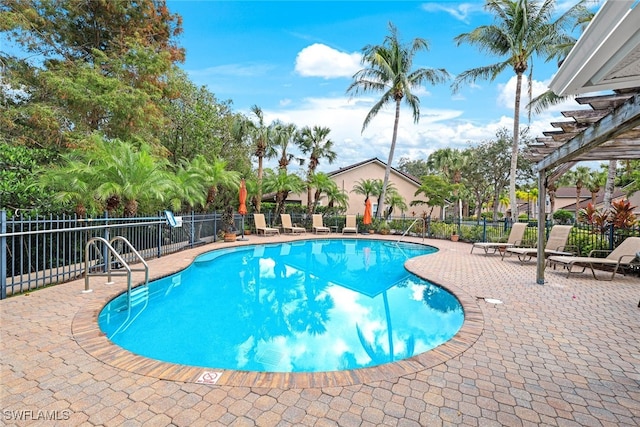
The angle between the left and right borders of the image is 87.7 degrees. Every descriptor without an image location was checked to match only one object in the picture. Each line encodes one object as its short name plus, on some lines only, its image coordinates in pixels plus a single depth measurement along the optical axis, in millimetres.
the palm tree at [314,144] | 23469
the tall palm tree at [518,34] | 16703
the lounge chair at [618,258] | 8176
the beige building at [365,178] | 29703
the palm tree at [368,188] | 25250
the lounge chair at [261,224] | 19047
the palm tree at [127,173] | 9555
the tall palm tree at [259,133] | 19766
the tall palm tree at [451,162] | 36512
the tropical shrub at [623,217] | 10672
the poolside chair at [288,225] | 20259
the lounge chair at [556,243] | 10452
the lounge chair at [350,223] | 21078
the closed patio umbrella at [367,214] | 19531
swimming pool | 4727
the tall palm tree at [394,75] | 21516
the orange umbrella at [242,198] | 16719
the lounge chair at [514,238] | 12526
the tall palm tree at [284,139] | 21156
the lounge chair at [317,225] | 21031
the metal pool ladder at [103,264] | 6133
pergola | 1760
